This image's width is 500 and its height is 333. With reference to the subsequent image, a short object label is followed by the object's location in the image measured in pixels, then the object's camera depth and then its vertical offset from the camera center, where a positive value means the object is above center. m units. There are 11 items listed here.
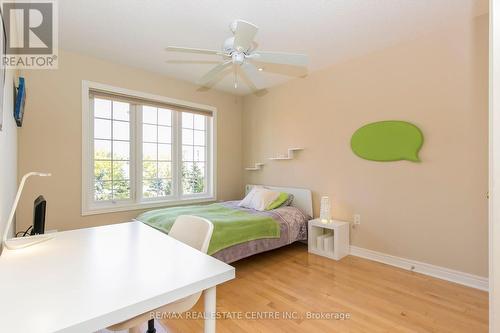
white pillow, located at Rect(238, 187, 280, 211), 3.39 -0.49
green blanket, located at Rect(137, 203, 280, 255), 2.42 -0.64
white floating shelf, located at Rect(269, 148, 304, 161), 3.68 +0.13
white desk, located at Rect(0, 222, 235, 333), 0.66 -0.41
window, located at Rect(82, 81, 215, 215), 3.09 +0.20
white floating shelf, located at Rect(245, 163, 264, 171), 4.28 -0.04
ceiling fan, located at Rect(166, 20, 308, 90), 1.72 +0.90
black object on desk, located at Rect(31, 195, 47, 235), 1.54 -0.34
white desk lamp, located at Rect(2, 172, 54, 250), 1.18 -0.39
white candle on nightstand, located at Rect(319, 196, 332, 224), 3.11 -0.59
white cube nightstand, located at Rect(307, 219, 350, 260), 2.92 -0.92
